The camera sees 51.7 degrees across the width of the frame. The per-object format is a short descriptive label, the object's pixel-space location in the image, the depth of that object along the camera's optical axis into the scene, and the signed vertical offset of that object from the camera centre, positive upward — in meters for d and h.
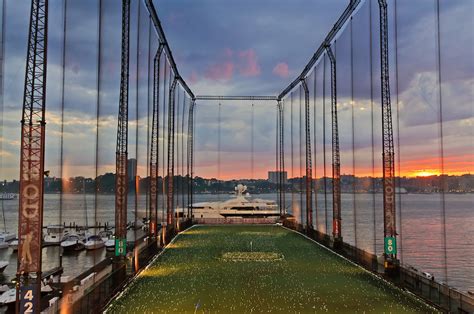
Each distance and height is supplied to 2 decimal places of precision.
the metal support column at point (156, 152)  35.91 +2.45
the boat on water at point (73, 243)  59.66 -7.34
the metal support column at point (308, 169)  45.62 +1.46
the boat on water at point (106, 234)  67.12 -7.38
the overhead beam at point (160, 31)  32.38 +11.36
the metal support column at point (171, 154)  45.22 +2.79
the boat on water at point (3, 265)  41.99 -6.94
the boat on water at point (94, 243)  61.01 -7.34
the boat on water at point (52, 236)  65.88 -7.31
